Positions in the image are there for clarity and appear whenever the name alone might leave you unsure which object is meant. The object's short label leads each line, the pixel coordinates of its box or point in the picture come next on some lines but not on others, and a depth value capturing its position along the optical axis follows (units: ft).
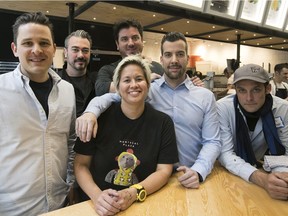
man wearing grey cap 5.68
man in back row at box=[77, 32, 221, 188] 5.80
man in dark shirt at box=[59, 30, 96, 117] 7.28
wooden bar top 3.79
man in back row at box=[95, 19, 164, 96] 7.41
